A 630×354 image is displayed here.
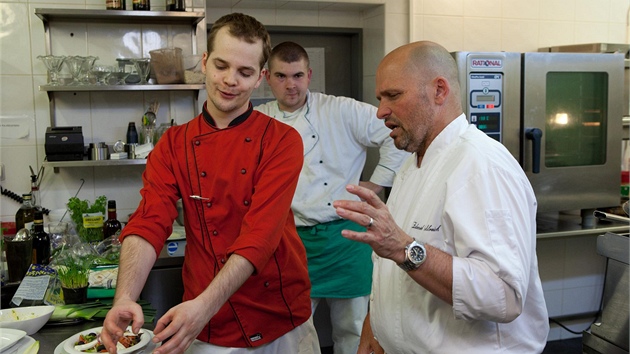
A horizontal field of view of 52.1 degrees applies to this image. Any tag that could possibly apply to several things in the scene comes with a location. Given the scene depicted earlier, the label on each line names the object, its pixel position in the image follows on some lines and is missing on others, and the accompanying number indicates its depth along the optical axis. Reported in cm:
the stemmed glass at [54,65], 324
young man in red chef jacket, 179
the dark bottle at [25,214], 309
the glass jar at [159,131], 351
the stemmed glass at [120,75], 335
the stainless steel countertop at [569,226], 368
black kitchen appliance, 326
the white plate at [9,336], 173
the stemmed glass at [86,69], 330
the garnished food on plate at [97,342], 172
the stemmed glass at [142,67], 338
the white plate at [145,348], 173
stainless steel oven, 357
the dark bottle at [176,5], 341
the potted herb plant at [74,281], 219
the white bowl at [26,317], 190
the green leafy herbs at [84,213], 314
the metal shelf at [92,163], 326
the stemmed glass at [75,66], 326
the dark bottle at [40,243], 268
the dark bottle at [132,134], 345
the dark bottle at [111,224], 318
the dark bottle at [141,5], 338
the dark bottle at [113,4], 332
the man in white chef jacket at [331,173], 321
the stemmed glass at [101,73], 332
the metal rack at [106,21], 324
